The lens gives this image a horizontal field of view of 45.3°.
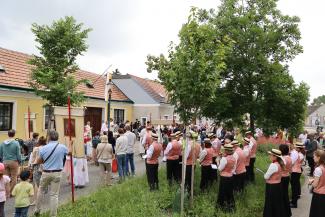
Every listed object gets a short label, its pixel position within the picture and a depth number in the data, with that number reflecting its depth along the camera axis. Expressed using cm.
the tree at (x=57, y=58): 1617
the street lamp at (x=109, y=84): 1538
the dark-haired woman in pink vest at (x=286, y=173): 1023
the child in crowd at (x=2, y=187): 771
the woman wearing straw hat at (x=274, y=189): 908
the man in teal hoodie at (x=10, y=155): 1117
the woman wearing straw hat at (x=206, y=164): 1172
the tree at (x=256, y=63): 1645
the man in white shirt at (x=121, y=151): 1379
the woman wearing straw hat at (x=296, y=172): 1184
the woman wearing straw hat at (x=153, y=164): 1177
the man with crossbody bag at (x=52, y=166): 898
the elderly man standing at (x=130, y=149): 1432
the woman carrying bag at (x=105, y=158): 1287
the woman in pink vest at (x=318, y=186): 790
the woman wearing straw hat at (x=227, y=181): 966
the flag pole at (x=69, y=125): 985
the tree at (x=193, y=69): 1032
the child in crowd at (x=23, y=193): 827
